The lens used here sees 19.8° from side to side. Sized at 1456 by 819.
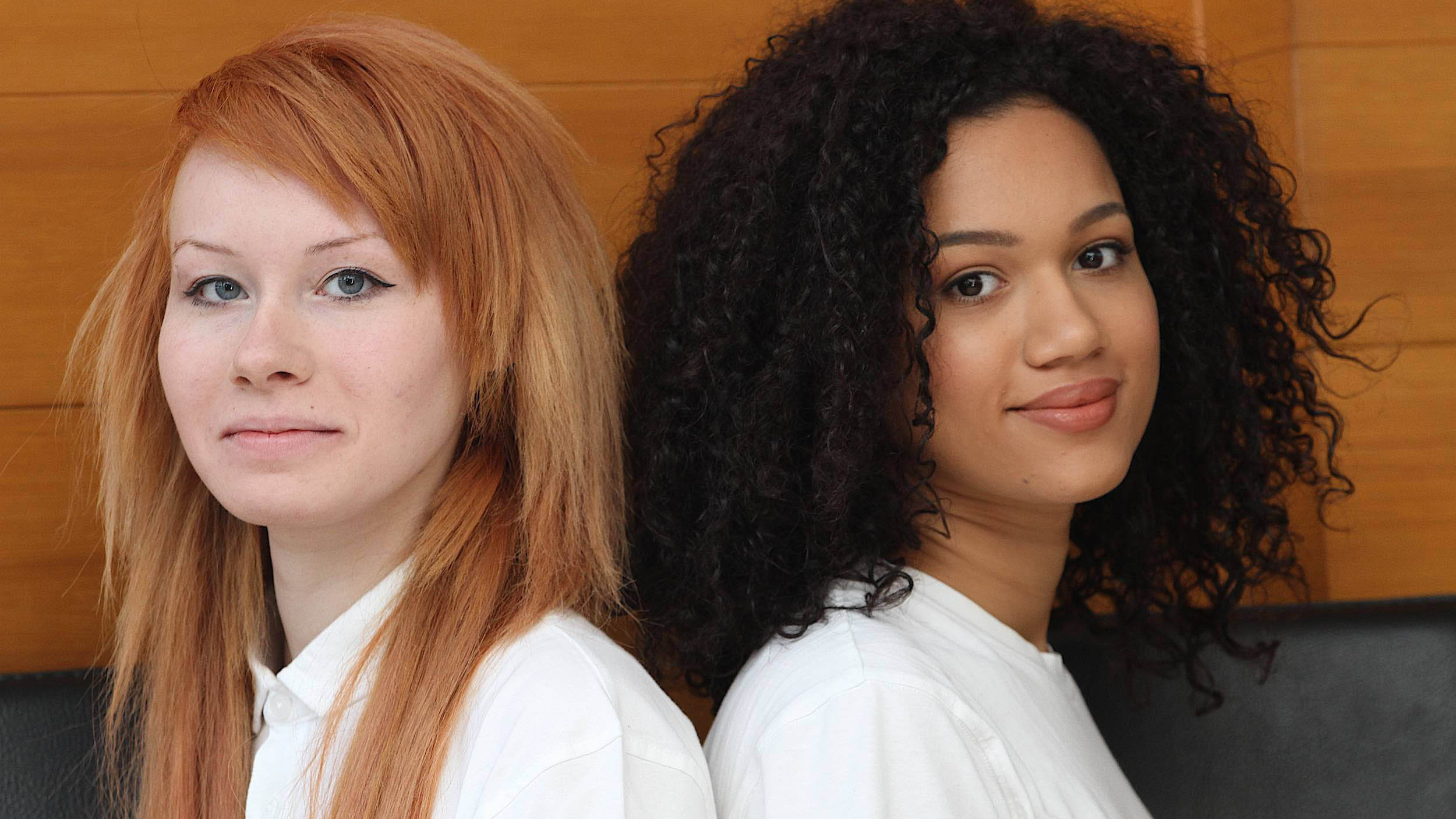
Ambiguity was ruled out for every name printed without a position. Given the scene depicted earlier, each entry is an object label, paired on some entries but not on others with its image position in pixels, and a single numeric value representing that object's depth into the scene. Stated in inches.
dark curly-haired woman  71.9
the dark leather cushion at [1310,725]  80.4
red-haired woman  70.7
